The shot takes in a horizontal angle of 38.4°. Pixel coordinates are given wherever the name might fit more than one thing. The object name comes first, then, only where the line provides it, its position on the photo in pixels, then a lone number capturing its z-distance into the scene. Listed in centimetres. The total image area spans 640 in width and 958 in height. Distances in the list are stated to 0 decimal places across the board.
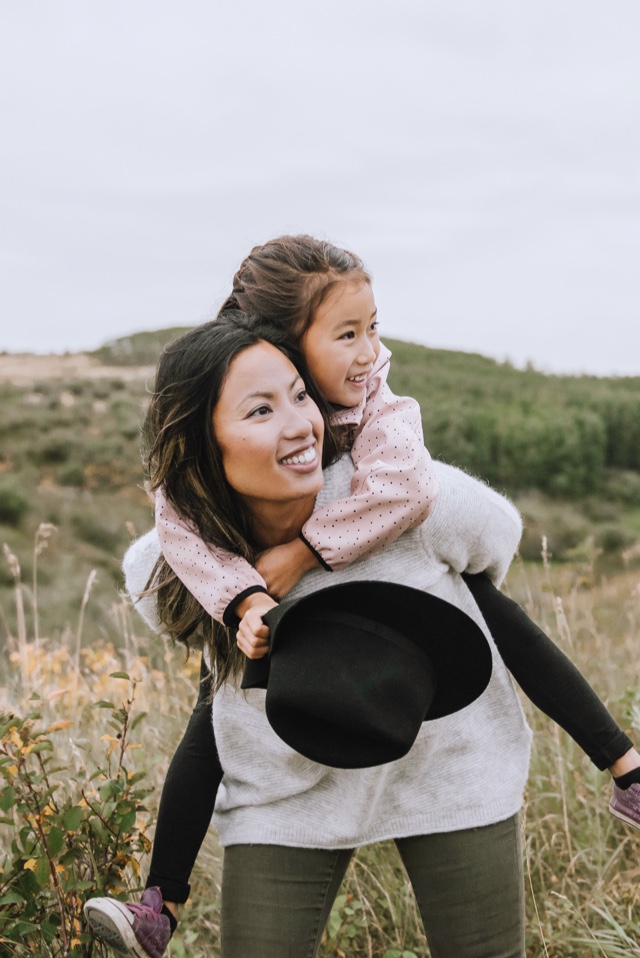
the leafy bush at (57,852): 215
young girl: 196
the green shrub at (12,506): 1889
